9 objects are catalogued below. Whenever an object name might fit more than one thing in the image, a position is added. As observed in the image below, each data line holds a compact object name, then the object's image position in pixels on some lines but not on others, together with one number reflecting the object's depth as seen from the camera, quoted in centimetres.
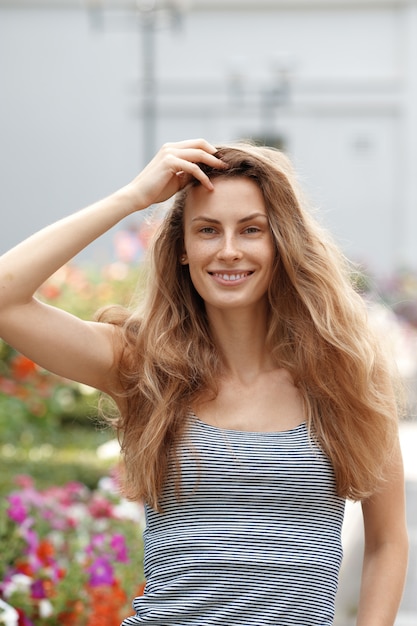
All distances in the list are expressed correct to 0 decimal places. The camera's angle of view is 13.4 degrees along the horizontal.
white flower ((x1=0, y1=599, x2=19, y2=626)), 463
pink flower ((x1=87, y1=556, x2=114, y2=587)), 562
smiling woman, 339
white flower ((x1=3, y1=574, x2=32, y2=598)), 550
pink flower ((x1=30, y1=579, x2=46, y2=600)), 557
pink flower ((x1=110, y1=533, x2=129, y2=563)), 611
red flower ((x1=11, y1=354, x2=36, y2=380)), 1081
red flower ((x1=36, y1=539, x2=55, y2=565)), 585
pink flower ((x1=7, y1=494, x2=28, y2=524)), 618
